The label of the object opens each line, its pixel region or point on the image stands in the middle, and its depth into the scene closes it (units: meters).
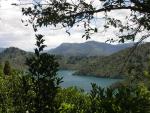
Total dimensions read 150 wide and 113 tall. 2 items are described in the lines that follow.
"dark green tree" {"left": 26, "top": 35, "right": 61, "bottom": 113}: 3.78
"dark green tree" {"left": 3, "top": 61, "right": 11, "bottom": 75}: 27.15
